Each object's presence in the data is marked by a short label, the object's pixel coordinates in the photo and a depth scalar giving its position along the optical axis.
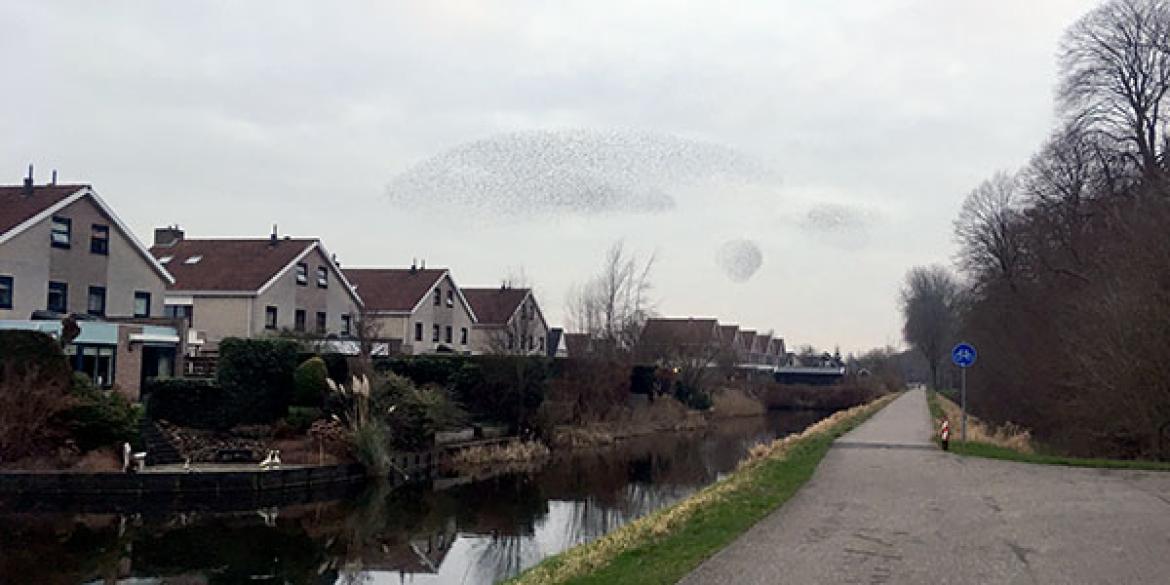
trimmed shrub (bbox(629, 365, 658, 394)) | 47.47
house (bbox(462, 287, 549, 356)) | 38.62
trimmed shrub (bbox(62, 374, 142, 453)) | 21.58
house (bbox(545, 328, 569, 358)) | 67.50
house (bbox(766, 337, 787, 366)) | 125.00
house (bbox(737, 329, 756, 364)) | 106.74
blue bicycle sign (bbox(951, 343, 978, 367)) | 23.62
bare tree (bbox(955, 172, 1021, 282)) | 44.56
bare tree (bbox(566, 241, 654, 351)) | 49.47
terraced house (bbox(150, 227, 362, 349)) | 40.03
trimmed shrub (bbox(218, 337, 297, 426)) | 26.67
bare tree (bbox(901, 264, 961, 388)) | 85.88
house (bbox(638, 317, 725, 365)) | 53.12
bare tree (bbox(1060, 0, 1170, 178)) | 27.78
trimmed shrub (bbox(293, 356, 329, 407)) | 27.22
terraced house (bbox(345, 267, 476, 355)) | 50.12
